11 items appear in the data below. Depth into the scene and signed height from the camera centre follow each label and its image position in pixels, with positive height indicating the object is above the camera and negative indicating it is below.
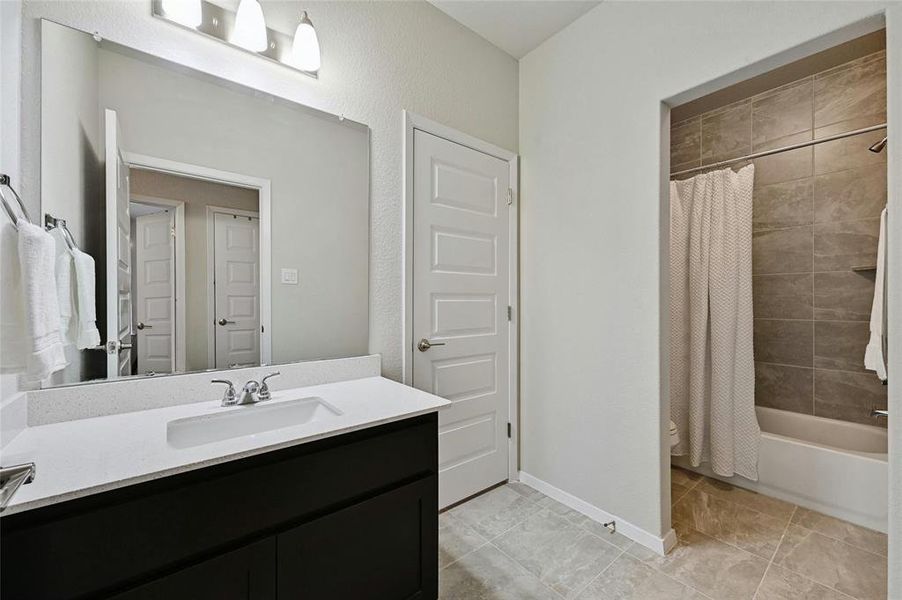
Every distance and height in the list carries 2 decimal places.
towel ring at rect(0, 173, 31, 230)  0.77 +0.19
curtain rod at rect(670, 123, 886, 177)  2.11 +0.92
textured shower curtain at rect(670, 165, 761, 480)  2.38 -0.15
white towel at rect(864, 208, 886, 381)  1.83 -0.15
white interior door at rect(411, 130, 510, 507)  2.07 -0.03
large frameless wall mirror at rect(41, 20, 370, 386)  1.19 +0.31
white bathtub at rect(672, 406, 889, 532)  1.92 -0.93
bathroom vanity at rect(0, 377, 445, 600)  0.77 -0.52
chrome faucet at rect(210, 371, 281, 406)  1.34 -0.34
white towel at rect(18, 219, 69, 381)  0.81 +0.00
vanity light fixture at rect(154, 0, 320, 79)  1.35 +1.02
